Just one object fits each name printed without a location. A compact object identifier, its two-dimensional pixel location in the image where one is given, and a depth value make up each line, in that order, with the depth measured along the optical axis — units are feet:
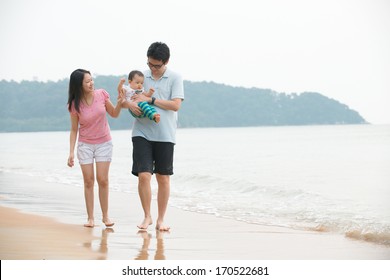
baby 36.44
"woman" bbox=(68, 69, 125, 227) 38.92
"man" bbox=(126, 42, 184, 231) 37.10
